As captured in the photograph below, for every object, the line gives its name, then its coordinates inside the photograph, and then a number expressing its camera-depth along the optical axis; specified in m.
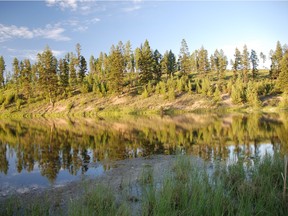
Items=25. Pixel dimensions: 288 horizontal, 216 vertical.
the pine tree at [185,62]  97.54
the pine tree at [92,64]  121.62
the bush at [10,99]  80.44
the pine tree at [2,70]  111.06
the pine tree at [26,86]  82.06
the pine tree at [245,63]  92.38
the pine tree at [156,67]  88.06
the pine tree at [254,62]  98.88
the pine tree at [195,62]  131.00
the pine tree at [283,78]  68.19
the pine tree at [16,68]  112.38
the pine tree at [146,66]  83.44
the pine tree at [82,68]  96.47
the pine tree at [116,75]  76.19
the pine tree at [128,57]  96.74
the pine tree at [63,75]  83.46
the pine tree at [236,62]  97.12
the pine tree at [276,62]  92.44
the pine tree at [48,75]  78.88
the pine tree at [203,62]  104.50
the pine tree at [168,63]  98.65
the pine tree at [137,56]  89.15
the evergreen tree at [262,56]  153.95
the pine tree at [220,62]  97.44
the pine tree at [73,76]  92.59
